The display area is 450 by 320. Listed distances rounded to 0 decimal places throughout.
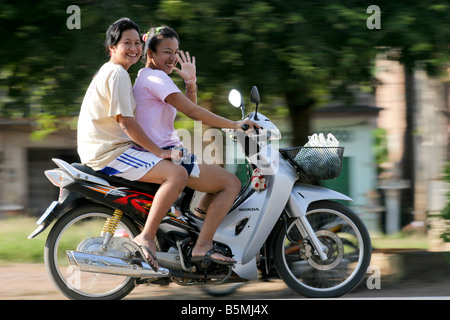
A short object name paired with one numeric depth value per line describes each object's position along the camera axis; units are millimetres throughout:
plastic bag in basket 8758
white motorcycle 8508
